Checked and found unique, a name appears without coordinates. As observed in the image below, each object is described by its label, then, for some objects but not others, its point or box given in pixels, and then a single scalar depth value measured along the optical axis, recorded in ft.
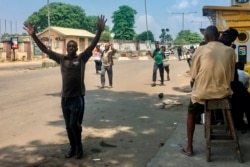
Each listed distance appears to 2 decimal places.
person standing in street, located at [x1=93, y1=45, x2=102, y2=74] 67.31
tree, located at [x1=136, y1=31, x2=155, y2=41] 347.17
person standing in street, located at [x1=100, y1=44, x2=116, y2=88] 49.44
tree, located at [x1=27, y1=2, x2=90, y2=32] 298.15
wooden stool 16.63
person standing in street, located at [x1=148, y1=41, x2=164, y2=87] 52.49
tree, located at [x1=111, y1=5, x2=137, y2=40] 320.50
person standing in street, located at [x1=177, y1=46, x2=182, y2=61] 144.25
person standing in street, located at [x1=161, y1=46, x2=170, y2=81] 57.62
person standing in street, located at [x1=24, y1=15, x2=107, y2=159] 18.99
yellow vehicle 24.08
